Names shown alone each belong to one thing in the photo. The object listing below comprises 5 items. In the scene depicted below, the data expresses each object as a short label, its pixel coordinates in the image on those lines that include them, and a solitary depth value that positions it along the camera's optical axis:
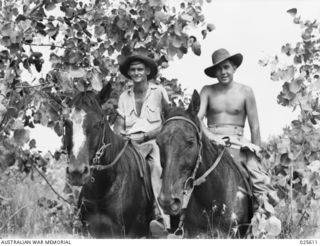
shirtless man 8.40
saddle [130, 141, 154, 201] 8.17
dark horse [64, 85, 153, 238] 7.25
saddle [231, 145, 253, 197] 7.92
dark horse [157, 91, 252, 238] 7.07
